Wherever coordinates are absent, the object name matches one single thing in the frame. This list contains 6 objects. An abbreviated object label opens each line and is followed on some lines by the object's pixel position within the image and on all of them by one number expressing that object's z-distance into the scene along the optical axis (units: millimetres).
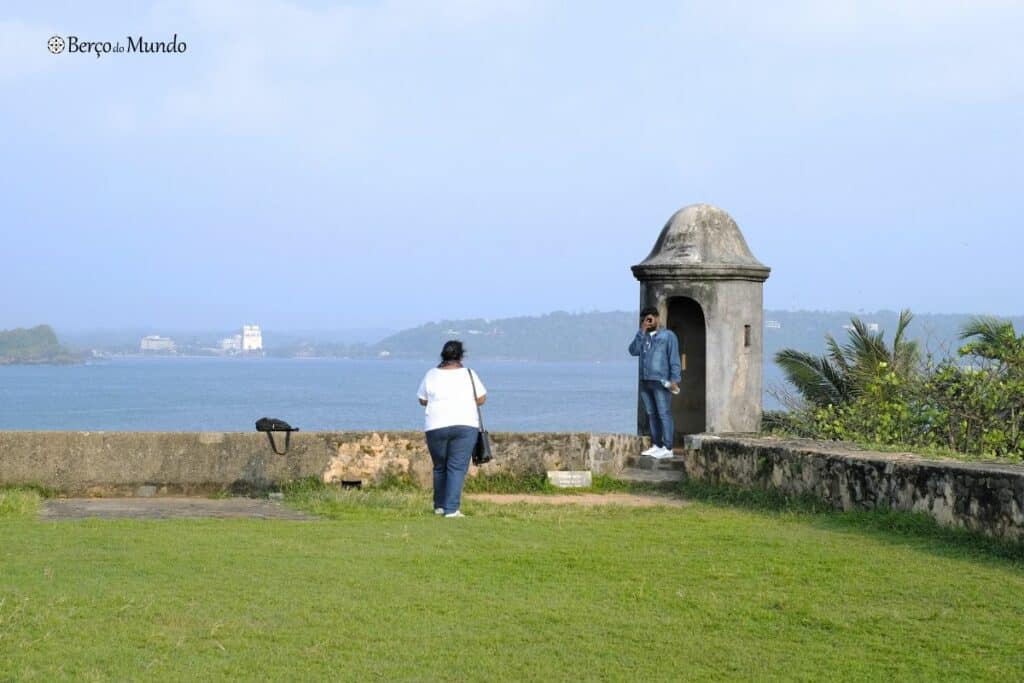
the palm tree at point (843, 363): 23266
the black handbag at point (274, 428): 11906
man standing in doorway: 13594
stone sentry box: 14312
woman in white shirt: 10539
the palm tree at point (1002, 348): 16172
